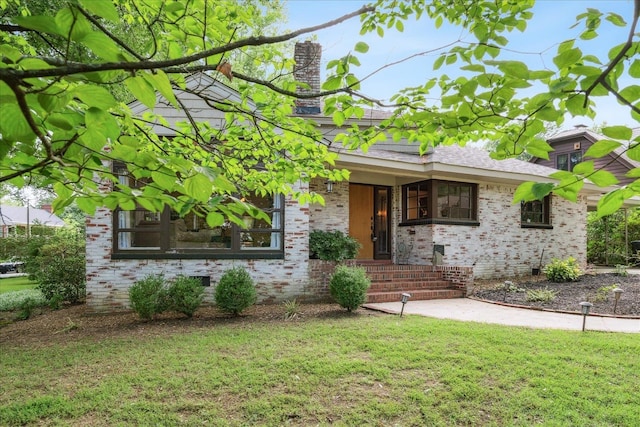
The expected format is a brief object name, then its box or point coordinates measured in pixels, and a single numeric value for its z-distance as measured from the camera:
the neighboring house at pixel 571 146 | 16.69
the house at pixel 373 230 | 7.50
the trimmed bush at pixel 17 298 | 8.69
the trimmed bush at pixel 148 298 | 6.31
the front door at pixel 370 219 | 10.98
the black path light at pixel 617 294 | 6.59
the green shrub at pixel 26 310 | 7.34
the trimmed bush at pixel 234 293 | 6.54
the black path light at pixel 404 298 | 6.28
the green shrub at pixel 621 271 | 11.08
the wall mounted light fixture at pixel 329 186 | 8.95
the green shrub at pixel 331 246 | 8.62
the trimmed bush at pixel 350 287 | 6.55
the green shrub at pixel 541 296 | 7.96
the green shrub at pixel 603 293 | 7.86
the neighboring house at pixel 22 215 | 31.55
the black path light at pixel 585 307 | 5.41
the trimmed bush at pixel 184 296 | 6.52
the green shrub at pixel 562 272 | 10.20
